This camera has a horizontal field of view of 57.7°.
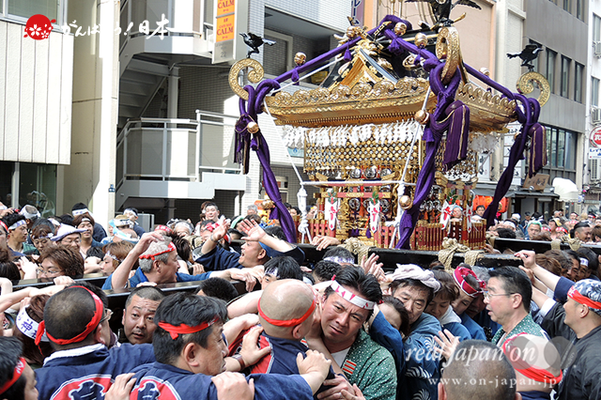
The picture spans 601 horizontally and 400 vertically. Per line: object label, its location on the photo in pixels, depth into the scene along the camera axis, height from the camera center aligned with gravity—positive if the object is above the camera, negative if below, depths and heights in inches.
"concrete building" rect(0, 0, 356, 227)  405.1 +74.6
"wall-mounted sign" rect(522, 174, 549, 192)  882.8 +32.1
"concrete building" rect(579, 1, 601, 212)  1059.3 +202.5
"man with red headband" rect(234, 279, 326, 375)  92.0 -21.4
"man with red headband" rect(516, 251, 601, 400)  102.9 -28.1
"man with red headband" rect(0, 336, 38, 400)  72.0 -25.3
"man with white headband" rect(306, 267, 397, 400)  105.9 -28.7
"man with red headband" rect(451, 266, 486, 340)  147.9 -26.3
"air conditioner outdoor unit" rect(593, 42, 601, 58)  1077.8 +306.1
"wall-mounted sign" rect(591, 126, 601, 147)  754.8 +93.7
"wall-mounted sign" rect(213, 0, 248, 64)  478.0 +145.2
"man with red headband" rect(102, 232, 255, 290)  146.8 -21.3
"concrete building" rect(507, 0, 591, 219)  920.3 +203.5
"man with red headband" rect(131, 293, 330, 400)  80.7 -26.0
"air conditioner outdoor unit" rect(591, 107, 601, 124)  1074.4 +176.5
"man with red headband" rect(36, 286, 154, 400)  88.0 -27.9
